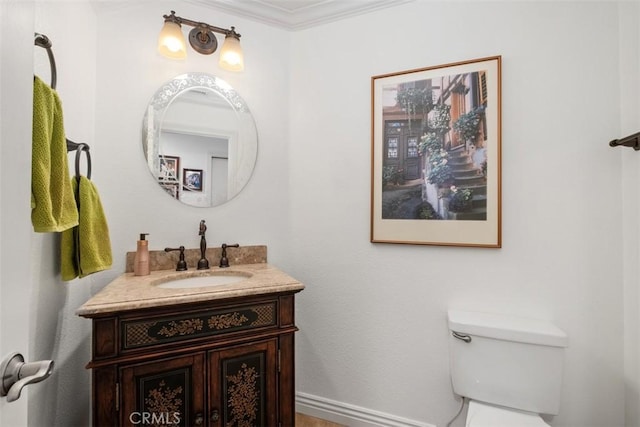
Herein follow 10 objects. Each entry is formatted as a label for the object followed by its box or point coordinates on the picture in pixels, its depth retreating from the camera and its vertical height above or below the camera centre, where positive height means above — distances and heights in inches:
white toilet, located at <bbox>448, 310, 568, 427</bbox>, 48.8 -26.6
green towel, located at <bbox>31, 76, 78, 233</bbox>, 30.4 +4.3
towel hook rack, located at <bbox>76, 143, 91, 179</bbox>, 44.6 +8.2
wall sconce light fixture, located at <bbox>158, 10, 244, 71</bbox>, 62.5 +36.1
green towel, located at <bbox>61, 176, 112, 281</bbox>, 44.5 -5.5
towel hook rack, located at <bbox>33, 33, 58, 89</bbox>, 32.7 +18.1
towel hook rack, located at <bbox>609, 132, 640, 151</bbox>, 47.0 +11.5
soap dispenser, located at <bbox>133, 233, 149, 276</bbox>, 58.7 -10.0
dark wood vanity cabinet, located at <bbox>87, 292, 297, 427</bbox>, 42.1 -24.3
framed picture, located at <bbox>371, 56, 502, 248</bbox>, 58.4 +11.4
